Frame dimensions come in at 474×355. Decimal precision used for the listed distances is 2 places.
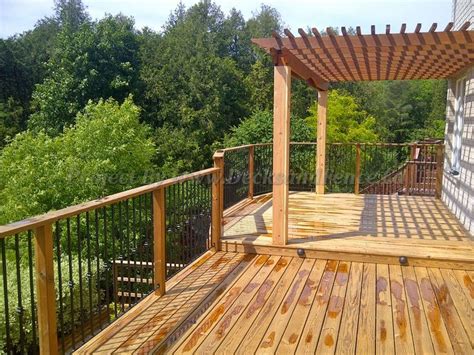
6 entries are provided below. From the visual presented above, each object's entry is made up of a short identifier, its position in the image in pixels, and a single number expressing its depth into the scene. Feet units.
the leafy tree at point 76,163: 39.42
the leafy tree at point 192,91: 64.54
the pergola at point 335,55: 13.23
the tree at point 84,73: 60.29
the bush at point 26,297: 24.54
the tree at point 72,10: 106.88
